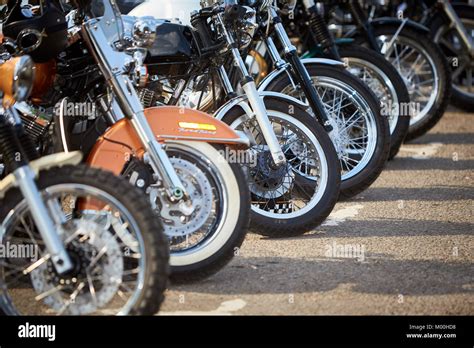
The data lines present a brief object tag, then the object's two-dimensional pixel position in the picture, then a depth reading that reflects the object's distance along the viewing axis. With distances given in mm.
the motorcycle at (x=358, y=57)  12345
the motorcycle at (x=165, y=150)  7955
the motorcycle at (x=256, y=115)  9541
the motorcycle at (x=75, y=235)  6830
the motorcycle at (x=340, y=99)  10758
